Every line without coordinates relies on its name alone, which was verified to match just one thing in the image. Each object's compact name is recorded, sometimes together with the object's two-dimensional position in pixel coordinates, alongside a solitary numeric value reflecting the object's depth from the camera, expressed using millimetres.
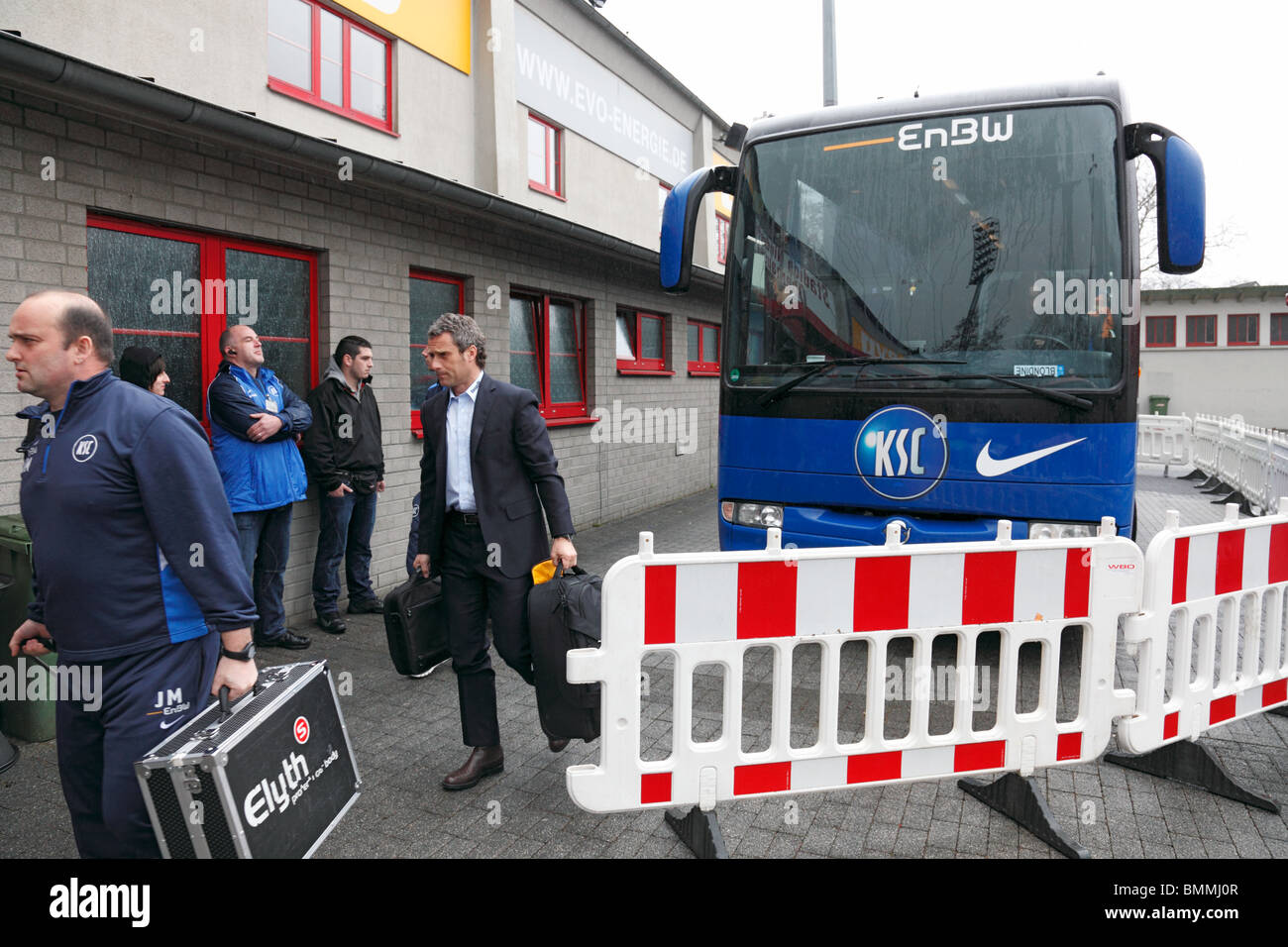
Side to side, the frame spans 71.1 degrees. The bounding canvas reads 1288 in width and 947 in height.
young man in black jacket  6156
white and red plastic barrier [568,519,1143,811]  3045
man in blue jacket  5371
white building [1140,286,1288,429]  33219
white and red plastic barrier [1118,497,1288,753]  3547
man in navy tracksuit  2461
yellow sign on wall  7952
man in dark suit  3820
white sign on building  10555
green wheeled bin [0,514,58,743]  4105
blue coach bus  4684
